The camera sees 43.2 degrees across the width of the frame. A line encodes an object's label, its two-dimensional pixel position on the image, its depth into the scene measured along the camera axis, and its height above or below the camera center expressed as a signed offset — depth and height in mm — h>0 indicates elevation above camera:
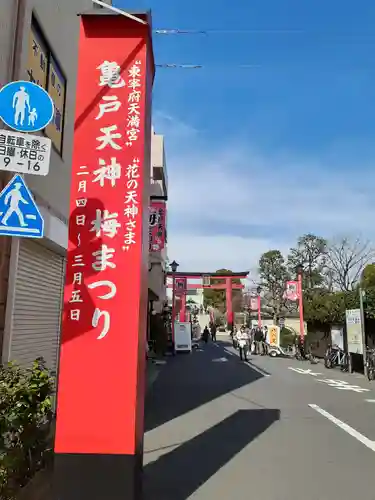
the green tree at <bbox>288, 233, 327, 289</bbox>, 44188 +6902
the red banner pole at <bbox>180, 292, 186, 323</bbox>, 37931 +1779
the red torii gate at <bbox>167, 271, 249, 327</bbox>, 35719 +3945
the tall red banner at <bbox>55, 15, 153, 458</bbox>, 4125 +753
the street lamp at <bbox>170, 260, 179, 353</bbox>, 31045 +3705
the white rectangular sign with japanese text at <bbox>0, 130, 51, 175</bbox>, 3732 +1382
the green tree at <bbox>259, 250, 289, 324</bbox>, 46938 +5523
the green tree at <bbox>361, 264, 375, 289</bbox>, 36688 +4509
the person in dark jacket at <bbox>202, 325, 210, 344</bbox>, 40303 -304
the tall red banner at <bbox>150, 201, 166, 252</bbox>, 19938 +4485
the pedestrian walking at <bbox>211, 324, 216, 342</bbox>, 46844 -105
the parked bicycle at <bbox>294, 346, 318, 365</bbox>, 24497 -1196
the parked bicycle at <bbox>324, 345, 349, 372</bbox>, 19422 -1042
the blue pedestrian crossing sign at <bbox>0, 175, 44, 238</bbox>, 3688 +913
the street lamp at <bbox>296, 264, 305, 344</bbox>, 26564 +1816
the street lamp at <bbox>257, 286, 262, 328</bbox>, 39703 +3598
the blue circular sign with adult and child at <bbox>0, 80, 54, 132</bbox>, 3850 +1801
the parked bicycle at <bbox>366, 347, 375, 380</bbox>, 16156 -1074
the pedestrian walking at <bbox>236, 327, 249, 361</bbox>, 21344 -439
